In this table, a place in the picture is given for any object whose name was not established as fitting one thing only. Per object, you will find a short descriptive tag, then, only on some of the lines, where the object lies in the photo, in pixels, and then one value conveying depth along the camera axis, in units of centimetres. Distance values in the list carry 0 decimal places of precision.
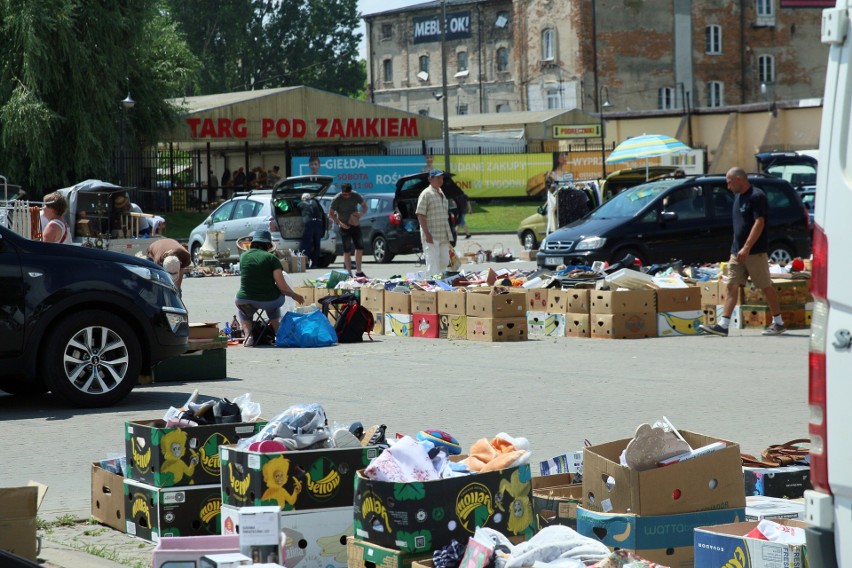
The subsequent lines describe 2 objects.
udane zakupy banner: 5538
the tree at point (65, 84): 4166
